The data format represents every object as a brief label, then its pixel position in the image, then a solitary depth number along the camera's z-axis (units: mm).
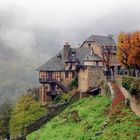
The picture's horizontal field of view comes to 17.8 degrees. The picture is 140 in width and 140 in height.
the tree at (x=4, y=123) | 91688
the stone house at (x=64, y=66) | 85875
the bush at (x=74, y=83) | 81350
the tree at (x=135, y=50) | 74525
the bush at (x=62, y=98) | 78175
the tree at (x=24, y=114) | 78312
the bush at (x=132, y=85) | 50588
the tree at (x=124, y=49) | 76062
